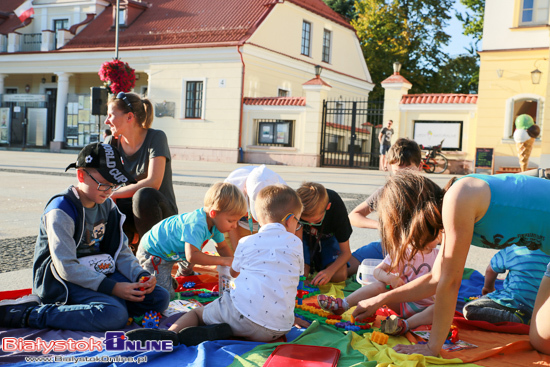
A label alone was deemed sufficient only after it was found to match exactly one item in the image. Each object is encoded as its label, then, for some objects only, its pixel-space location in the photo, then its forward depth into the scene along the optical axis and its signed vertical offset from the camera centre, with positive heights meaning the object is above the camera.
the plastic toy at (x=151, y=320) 3.17 -1.00
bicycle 19.33 -0.11
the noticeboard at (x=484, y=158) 18.66 +0.05
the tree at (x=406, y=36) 31.03 +6.67
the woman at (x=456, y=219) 2.45 -0.27
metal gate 22.05 +0.46
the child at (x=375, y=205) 4.39 -0.42
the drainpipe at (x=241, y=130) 23.03 +0.68
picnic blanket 2.61 -1.00
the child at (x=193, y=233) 3.59 -0.58
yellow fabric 2.63 -0.98
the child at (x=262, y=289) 2.82 -0.70
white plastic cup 3.82 -0.82
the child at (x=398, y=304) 3.20 -0.90
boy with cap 2.99 -0.73
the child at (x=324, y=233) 3.87 -0.63
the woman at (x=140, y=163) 4.45 -0.18
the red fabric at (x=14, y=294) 3.41 -0.96
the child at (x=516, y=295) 3.39 -0.82
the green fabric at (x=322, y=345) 2.64 -0.99
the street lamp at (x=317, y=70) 22.30 +3.17
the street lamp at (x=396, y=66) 20.45 +3.22
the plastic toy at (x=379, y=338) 3.02 -0.98
